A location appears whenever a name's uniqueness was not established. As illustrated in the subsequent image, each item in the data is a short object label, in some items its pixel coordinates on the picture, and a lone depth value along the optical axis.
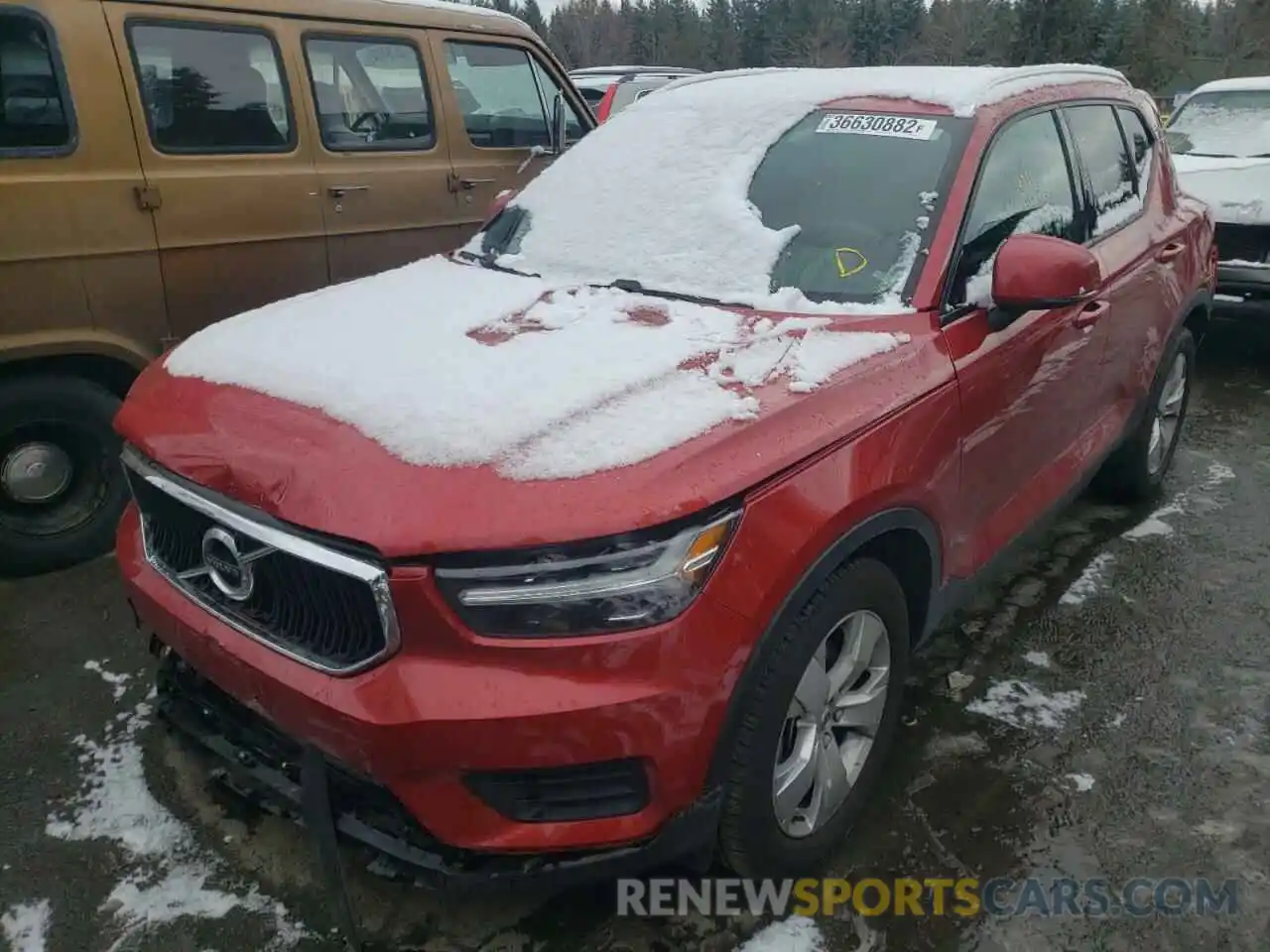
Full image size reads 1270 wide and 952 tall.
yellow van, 3.80
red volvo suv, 1.88
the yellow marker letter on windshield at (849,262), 2.79
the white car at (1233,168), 6.72
